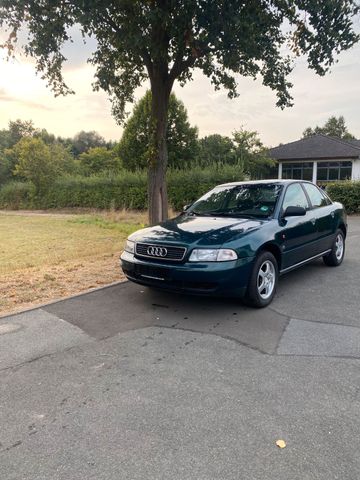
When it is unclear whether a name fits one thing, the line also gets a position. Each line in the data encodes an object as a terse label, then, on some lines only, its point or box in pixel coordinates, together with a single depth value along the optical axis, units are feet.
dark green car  14.06
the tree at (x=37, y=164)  84.28
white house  92.12
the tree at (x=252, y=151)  92.94
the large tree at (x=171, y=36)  21.38
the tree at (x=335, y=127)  219.20
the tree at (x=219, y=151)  94.46
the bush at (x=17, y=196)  90.92
